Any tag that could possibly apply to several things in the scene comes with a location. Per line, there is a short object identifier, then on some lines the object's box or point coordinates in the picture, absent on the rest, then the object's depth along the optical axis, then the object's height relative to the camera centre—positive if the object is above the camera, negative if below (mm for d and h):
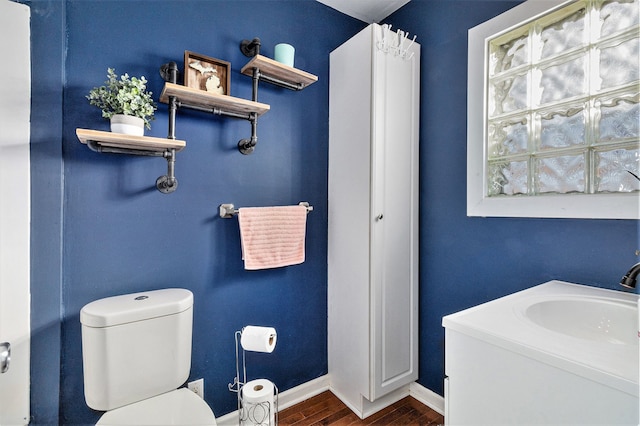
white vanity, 630 -354
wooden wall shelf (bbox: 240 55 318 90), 1473 +690
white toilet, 1096 -551
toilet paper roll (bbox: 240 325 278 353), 1346 -550
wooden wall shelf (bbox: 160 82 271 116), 1281 +486
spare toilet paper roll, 1353 -849
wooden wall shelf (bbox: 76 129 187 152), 1107 +262
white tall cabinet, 1622 -45
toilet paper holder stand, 1574 -827
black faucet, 900 -186
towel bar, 1532 +0
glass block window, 1119 +436
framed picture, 1389 +625
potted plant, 1176 +414
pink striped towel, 1536 -124
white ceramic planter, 1167 +323
